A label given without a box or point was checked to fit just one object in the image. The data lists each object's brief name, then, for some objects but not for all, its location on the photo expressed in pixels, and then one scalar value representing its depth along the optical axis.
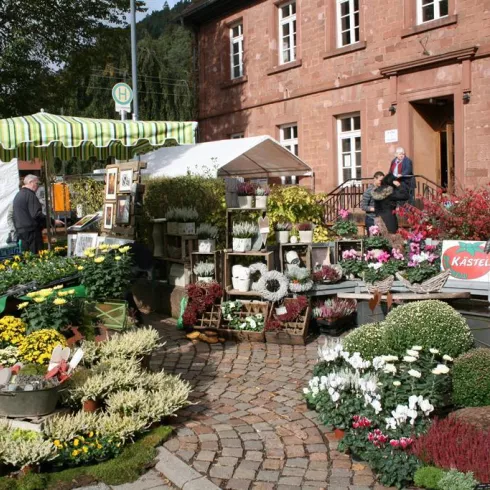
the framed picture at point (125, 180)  9.42
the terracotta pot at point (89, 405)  4.83
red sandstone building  13.05
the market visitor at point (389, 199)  10.72
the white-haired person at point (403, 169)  12.28
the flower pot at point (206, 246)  8.82
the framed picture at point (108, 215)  9.76
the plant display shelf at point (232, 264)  8.31
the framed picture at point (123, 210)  9.33
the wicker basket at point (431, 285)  7.06
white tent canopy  12.36
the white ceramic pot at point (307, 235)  9.25
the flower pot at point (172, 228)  9.16
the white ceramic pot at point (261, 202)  8.60
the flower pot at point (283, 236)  8.99
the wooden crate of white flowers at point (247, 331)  7.69
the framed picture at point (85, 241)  9.61
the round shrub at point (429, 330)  5.20
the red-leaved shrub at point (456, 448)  3.72
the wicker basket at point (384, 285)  7.39
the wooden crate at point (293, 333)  7.51
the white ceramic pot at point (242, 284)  8.34
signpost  11.83
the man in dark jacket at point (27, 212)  10.26
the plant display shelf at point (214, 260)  8.79
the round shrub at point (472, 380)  4.65
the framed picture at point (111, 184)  9.79
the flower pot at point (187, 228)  9.02
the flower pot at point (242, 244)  8.45
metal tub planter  4.48
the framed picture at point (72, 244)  9.84
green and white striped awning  8.10
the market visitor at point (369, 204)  11.91
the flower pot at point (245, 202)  8.61
